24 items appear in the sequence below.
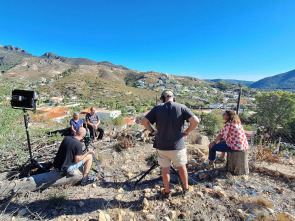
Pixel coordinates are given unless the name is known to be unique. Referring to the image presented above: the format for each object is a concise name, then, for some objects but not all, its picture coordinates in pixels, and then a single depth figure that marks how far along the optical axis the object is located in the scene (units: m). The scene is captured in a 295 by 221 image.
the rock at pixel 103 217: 1.69
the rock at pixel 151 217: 1.76
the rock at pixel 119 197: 2.13
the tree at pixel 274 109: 17.23
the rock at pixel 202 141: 4.56
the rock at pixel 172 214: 1.76
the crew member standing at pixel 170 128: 1.85
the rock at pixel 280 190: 2.17
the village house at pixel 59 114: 15.56
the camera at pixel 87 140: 2.84
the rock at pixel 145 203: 1.94
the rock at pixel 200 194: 2.09
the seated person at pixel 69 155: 2.31
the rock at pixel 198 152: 3.44
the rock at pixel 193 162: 3.00
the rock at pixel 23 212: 1.88
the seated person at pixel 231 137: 2.42
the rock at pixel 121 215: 1.74
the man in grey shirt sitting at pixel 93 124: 4.54
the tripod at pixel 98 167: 2.79
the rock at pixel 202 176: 2.56
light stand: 2.57
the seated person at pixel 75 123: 4.08
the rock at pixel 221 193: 2.07
